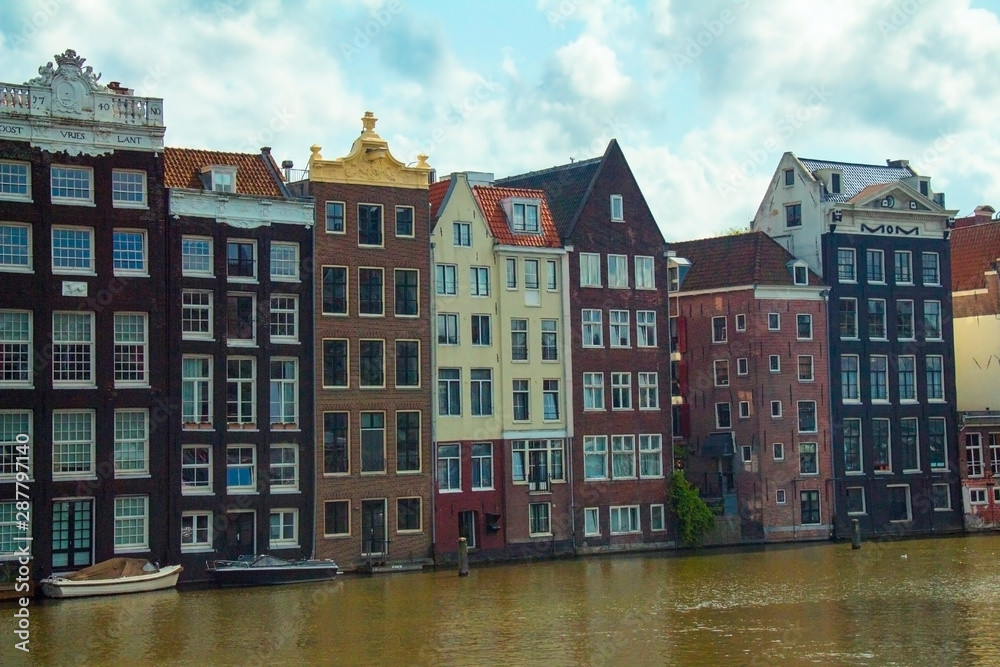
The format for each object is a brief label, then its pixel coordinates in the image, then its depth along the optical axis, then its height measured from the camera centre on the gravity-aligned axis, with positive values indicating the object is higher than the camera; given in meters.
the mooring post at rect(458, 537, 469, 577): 66.19 -2.57
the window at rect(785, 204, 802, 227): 86.31 +13.81
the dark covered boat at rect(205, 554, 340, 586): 62.59 -2.76
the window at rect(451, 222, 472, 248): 73.06 +11.15
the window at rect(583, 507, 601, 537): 75.81 -1.39
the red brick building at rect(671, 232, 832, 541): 81.62 +4.79
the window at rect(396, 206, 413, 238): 71.00 +11.39
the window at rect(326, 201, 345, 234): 69.06 +11.34
